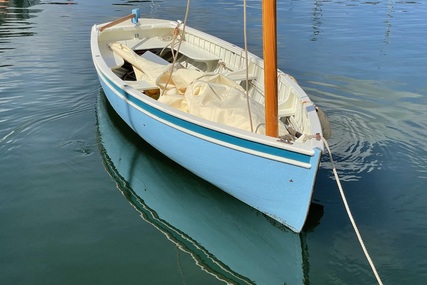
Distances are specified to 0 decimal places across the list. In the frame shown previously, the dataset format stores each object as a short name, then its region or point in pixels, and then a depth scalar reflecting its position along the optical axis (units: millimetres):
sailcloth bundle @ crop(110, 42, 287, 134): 6473
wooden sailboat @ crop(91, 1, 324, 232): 5363
